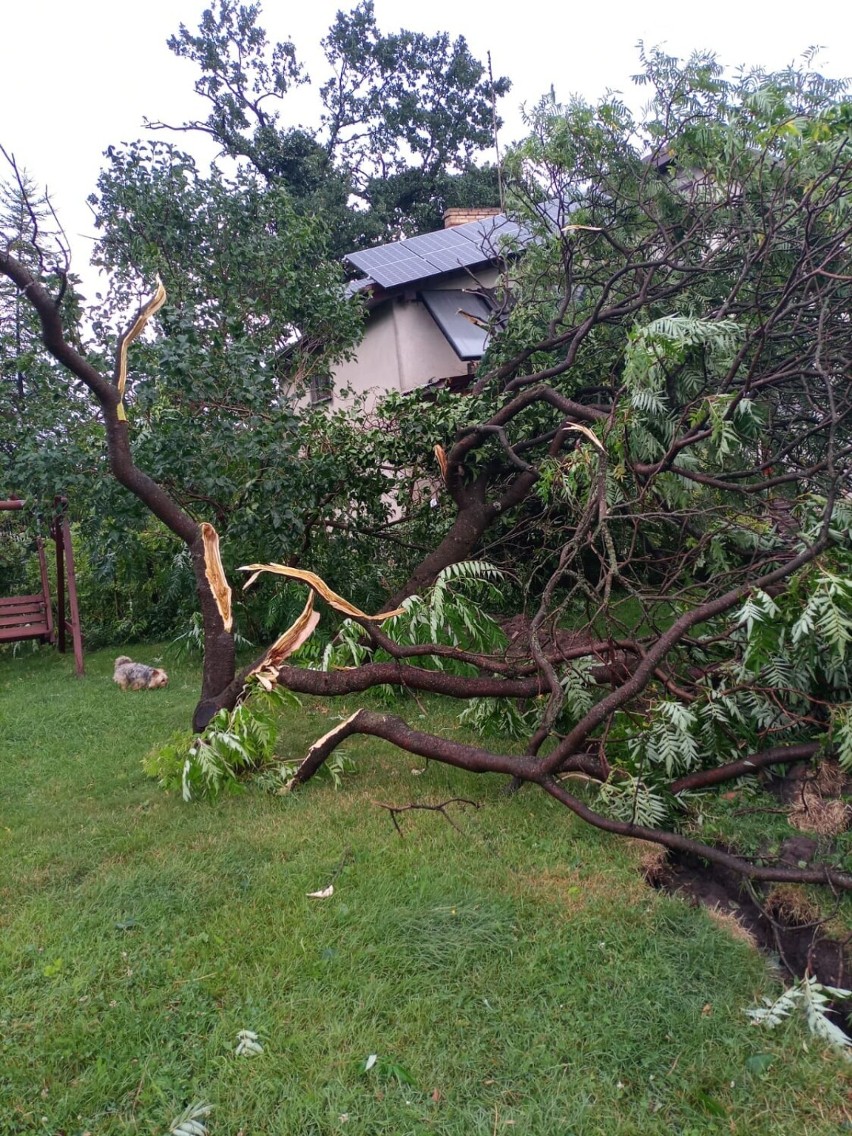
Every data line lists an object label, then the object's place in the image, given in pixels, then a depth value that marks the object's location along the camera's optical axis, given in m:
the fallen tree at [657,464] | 3.96
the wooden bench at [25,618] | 9.40
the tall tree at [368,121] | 23.41
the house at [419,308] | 11.55
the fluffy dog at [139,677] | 7.75
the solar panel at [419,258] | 11.45
